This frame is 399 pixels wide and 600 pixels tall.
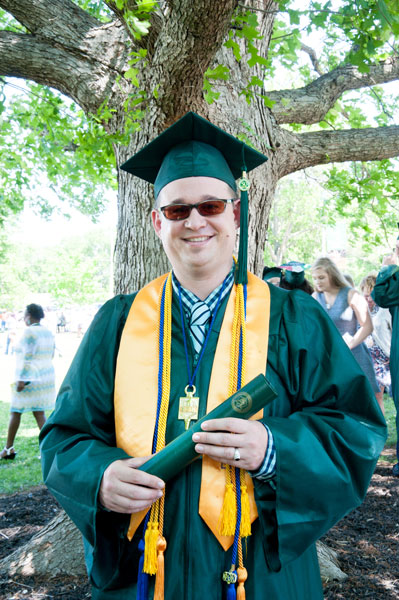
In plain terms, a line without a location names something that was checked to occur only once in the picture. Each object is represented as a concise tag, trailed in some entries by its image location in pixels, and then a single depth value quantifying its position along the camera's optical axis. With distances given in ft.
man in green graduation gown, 4.88
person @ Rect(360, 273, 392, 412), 20.80
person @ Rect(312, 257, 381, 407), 18.21
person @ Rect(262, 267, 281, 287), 16.48
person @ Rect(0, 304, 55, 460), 21.77
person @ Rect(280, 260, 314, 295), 16.35
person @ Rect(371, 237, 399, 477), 14.95
